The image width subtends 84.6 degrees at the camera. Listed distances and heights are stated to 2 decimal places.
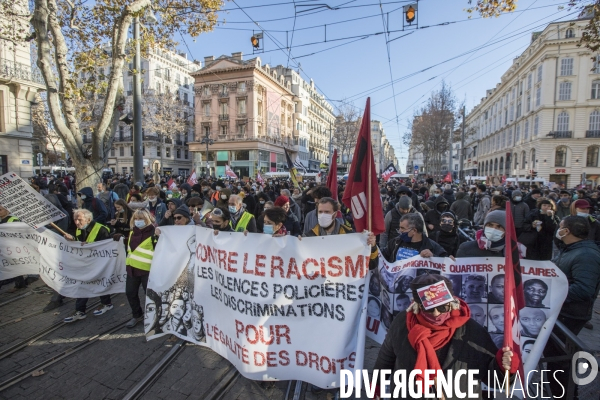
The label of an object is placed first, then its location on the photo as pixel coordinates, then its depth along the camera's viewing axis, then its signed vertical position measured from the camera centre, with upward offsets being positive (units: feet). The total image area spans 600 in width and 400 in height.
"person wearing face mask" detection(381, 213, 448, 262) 12.23 -2.33
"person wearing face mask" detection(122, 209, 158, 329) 15.12 -3.67
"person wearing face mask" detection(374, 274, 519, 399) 6.72 -3.38
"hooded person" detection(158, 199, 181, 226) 19.90 -2.25
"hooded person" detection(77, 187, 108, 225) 23.33 -2.17
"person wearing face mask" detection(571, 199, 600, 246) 19.36 -1.88
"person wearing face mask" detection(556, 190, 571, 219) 29.71 -2.30
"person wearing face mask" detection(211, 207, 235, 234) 15.35 -1.97
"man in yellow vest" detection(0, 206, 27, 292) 18.83 -2.46
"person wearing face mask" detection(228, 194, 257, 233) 17.66 -2.20
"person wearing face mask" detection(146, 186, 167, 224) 23.25 -1.99
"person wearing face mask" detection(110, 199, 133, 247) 20.01 -2.65
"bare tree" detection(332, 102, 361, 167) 154.61 +25.45
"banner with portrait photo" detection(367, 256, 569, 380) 9.72 -3.50
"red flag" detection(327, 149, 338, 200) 20.48 +0.05
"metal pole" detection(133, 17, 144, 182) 35.24 +6.92
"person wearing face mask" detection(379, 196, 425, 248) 18.28 -2.28
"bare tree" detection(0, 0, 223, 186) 28.48 +12.30
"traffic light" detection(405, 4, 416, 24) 28.99 +14.55
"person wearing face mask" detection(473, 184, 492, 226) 30.55 -2.73
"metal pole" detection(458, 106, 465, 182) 94.24 +6.73
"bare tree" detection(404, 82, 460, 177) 120.06 +21.58
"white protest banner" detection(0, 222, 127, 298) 17.08 -4.71
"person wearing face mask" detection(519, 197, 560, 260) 18.45 -2.94
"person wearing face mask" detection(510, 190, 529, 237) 23.41 -2.03
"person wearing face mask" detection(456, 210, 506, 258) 10.82 -1.97
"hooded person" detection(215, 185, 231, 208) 23.24 -1.46
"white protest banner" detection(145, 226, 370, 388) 9.98 -4.09
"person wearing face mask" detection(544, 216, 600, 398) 9.71 -2.89
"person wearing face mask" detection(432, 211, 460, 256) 16.40 -2.73
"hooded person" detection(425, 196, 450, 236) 20.94 -2.43
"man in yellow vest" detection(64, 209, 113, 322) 16.69 -3.10
